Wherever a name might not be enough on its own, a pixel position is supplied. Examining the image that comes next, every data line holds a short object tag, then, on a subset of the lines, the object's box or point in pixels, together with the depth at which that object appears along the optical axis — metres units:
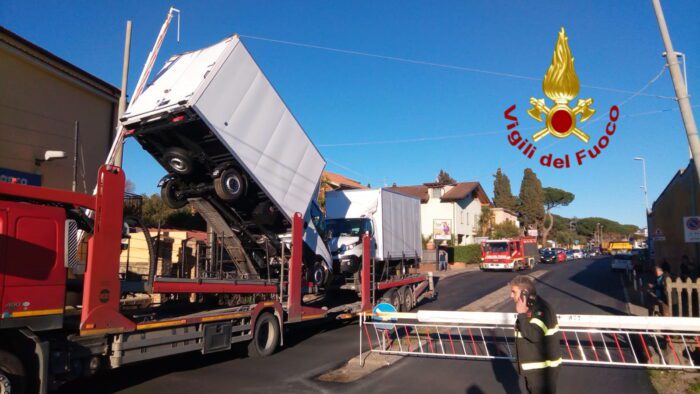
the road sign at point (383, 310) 9.26
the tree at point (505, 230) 55.59
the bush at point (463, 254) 46.06
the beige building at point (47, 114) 11.93
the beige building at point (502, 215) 64.18
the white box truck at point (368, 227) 13.40
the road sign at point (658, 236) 19.47
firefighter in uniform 3.99
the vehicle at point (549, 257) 54.62
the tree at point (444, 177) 80.94
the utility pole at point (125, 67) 10.04
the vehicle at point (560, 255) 55.44
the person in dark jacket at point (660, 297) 9.86
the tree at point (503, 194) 74.31
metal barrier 7.39
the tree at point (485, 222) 56.59
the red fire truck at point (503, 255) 37.09
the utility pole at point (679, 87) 7.63
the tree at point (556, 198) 94.56
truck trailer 5.64
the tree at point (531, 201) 75.06
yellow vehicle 62.95
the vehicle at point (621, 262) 34.76
